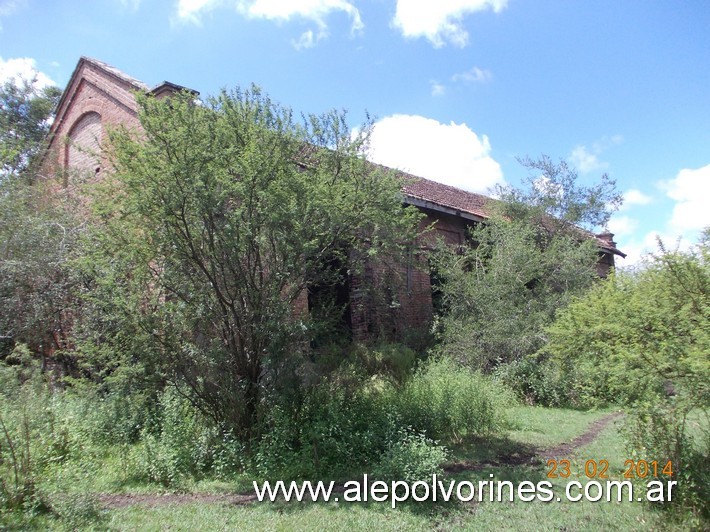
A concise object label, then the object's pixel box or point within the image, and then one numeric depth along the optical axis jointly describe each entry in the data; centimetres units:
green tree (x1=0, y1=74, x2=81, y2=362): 1083
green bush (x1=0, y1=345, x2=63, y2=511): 516
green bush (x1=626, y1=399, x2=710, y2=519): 466
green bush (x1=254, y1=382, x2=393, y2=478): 652
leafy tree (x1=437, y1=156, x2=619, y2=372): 1194
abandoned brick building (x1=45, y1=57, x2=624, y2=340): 1380
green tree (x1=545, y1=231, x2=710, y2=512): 455
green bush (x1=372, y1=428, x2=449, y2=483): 554
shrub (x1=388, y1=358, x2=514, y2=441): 739
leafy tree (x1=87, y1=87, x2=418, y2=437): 646
